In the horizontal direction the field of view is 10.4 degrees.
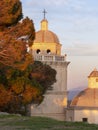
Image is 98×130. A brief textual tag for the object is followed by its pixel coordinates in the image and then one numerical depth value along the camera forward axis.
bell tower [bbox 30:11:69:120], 71.62
